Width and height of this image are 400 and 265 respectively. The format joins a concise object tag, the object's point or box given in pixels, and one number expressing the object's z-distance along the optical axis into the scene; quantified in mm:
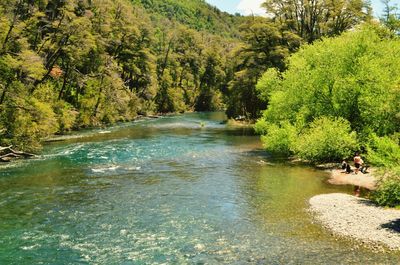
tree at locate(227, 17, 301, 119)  79938
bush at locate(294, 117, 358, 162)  40375
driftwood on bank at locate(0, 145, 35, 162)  42400
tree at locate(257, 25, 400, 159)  38781
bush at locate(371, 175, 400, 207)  26409
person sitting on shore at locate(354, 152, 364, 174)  37500
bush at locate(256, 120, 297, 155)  45312
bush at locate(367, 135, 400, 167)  25342
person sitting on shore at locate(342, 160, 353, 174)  37094
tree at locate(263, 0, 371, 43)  79125
